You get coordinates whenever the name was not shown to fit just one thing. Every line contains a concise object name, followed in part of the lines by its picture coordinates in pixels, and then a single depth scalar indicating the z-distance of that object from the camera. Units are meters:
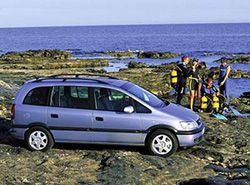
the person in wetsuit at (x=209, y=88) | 15.84
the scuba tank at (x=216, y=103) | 15.44
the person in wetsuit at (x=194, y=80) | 15.21
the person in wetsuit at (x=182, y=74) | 15.06
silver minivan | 9.88
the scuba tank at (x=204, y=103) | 15.41
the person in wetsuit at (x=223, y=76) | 15.77
